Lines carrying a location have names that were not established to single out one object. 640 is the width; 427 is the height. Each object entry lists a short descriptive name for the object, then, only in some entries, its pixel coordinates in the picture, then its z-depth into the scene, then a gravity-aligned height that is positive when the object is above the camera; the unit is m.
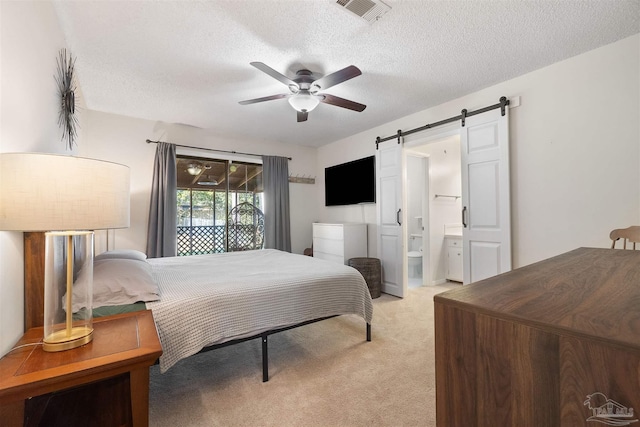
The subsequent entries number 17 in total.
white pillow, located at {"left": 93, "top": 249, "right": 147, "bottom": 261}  2.09 -0.28
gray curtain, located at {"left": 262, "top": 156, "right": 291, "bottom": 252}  4.58 +0.20
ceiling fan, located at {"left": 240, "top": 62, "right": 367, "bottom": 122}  2.19 +1.08
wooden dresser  0.47 -0.28
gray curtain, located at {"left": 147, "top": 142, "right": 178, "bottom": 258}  3.64 +0.15
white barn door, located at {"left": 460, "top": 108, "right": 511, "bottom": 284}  2.72 +0.18
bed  1.57 -0.52
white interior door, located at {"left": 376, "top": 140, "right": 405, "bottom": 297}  3.79 +0.01
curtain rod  3.74 +1.03
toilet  4.65 -0.71
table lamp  0.90 +0.04
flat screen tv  4.25 +0.54
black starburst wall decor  1.82 +0.87
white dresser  4.10 -0.40
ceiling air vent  1.66 +1.27
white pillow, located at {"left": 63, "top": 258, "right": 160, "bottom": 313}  1.54 -0.38
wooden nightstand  0.88 -0.53
